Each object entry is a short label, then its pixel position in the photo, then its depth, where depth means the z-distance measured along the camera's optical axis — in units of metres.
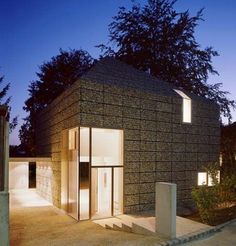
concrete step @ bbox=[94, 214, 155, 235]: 9.69
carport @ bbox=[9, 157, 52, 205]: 17.13
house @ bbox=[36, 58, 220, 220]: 12.30
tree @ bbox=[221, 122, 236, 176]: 23.03
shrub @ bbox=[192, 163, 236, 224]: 11.05
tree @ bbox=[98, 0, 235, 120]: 31.17
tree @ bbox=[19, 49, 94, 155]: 34.84
